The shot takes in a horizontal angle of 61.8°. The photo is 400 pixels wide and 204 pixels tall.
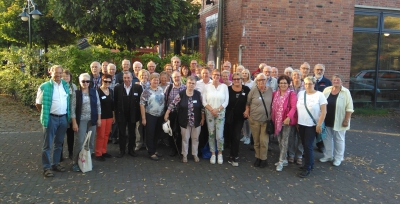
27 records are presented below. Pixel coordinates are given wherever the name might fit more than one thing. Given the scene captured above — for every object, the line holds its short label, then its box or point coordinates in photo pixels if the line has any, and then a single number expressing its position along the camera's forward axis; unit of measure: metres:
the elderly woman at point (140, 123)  6.52
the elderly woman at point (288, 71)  7.29
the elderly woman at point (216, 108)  6.10
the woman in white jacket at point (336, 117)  6.25
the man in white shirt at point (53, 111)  5.23
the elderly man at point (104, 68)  7.31
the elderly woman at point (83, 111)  5.69
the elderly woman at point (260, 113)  5.93
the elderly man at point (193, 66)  8.18
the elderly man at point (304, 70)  6.83
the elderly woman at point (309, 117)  5.71
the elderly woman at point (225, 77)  6.44
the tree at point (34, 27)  16.91
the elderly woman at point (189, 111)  6.15
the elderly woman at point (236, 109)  6.21
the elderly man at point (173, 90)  6.33
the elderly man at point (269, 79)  7.24
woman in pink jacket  5.84
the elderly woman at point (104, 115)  6.15
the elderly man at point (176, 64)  7.67
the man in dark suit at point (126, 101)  6.36
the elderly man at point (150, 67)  7.58
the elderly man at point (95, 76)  6.66
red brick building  10.24
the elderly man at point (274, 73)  7.74
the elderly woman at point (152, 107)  6.27
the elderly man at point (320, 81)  6.90
